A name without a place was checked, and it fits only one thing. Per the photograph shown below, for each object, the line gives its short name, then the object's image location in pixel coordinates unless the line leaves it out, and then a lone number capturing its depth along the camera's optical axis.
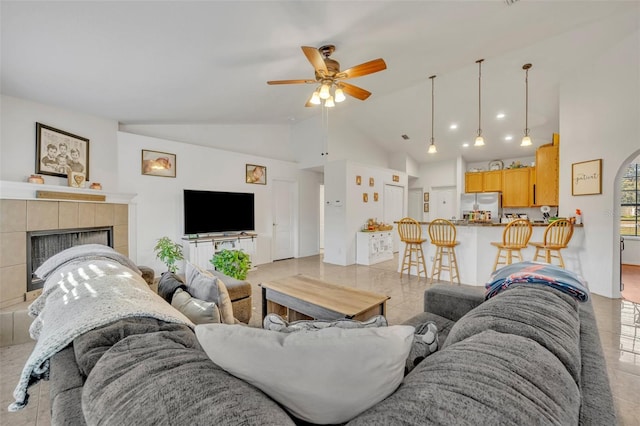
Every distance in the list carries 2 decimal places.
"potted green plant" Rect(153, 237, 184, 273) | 4.01
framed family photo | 3.19
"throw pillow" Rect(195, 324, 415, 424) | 0.64
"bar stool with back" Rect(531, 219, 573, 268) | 3.54
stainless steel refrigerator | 6.77
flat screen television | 4.79
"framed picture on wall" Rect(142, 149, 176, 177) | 4.46
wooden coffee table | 2.02
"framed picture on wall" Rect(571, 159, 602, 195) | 3.62
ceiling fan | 2.66
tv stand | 4.66
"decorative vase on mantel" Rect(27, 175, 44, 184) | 3.01
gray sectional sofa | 0.51
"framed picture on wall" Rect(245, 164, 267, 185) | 5.83
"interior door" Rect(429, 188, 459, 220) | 7.57
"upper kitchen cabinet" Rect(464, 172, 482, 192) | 7.11
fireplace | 2.80
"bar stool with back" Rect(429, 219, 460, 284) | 4.16
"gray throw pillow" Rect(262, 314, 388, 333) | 1.03
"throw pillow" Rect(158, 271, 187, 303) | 1.79
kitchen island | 3.84
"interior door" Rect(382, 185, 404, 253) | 6.96
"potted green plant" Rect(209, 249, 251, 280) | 2.89
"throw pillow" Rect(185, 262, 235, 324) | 1.65
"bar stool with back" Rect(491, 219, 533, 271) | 3.59
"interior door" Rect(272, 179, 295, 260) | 6.40
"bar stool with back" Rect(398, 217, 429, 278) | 4.52
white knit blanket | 0.81
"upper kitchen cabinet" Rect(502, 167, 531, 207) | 6.30
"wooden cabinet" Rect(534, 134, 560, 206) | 5.22
